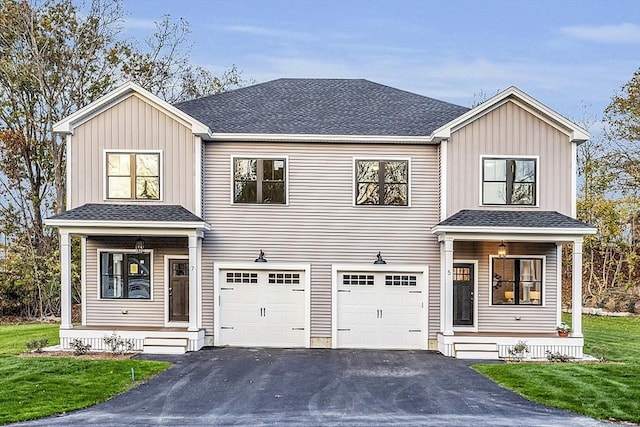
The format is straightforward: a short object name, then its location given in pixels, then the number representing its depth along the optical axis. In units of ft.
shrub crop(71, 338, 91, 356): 48.60
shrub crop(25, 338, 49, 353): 49.28
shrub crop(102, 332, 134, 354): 49.34
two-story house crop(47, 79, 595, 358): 54.49
